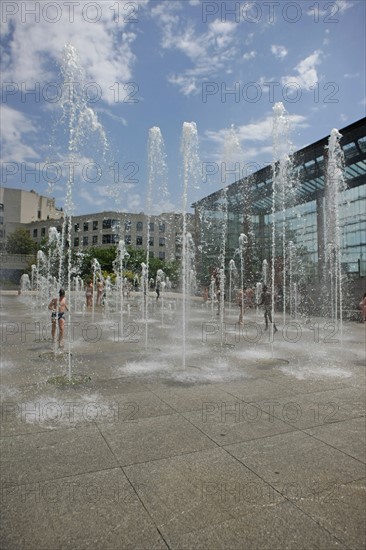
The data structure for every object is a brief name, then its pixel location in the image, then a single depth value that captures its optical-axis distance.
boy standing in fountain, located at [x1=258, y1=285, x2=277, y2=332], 13.83
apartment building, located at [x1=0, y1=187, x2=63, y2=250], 90.38
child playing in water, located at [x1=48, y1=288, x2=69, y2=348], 9.08
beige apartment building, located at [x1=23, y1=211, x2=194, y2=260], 90.12
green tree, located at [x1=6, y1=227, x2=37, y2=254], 80.31
